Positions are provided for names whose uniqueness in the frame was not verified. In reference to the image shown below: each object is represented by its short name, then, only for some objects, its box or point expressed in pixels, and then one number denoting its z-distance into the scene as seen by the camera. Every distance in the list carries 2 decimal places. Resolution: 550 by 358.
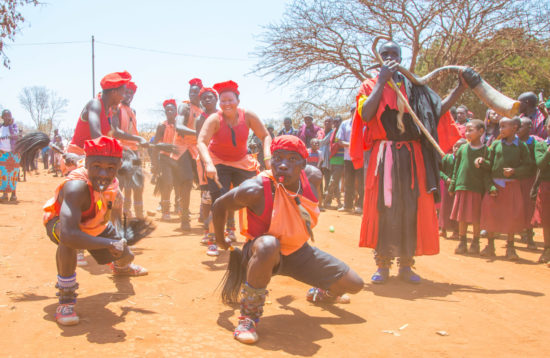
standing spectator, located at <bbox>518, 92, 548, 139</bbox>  7.24
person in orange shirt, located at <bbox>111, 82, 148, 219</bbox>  6.43
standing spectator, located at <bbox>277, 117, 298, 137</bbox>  13.04
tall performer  4.63
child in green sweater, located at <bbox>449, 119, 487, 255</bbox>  6.49
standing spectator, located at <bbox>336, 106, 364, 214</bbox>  10.39
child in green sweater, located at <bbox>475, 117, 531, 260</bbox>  6.20
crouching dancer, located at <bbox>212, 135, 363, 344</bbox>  3.29
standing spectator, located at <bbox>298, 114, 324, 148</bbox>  12.29
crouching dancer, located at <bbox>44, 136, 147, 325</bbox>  3.36
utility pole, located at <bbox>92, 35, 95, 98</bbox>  29.79
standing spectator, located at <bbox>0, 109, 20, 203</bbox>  11.00
